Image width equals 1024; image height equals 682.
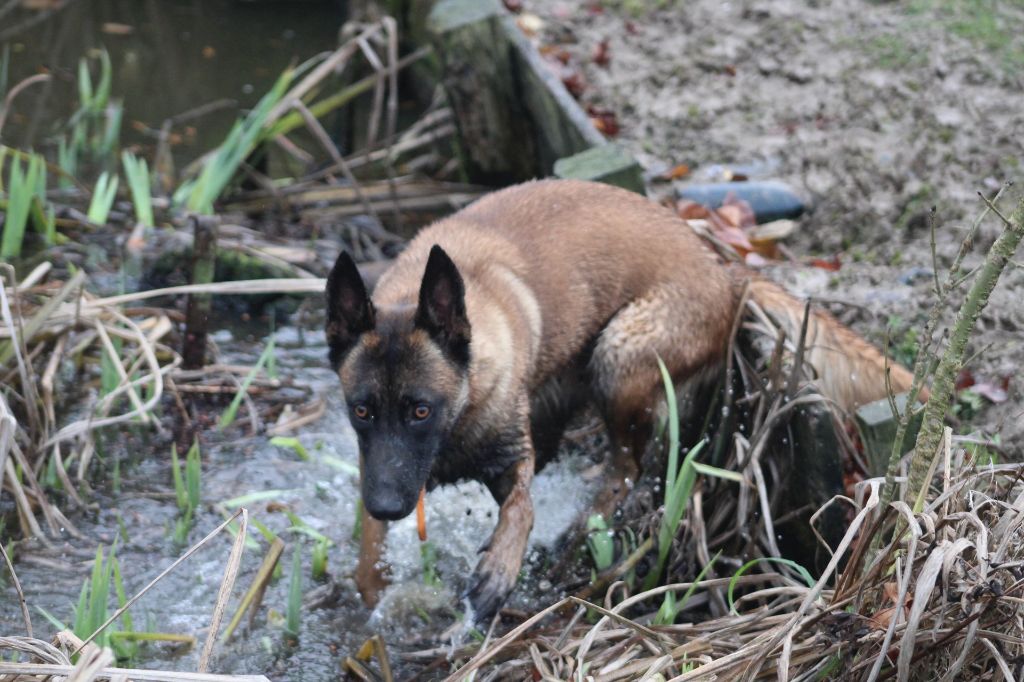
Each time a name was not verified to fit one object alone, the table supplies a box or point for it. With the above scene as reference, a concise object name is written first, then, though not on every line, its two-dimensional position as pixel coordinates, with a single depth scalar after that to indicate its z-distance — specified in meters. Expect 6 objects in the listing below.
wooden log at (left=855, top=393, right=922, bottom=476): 7.64
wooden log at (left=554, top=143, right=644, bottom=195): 10.70
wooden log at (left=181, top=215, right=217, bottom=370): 10.87
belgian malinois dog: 7.43
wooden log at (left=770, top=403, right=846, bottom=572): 8.11
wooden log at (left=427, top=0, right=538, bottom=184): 13.91
